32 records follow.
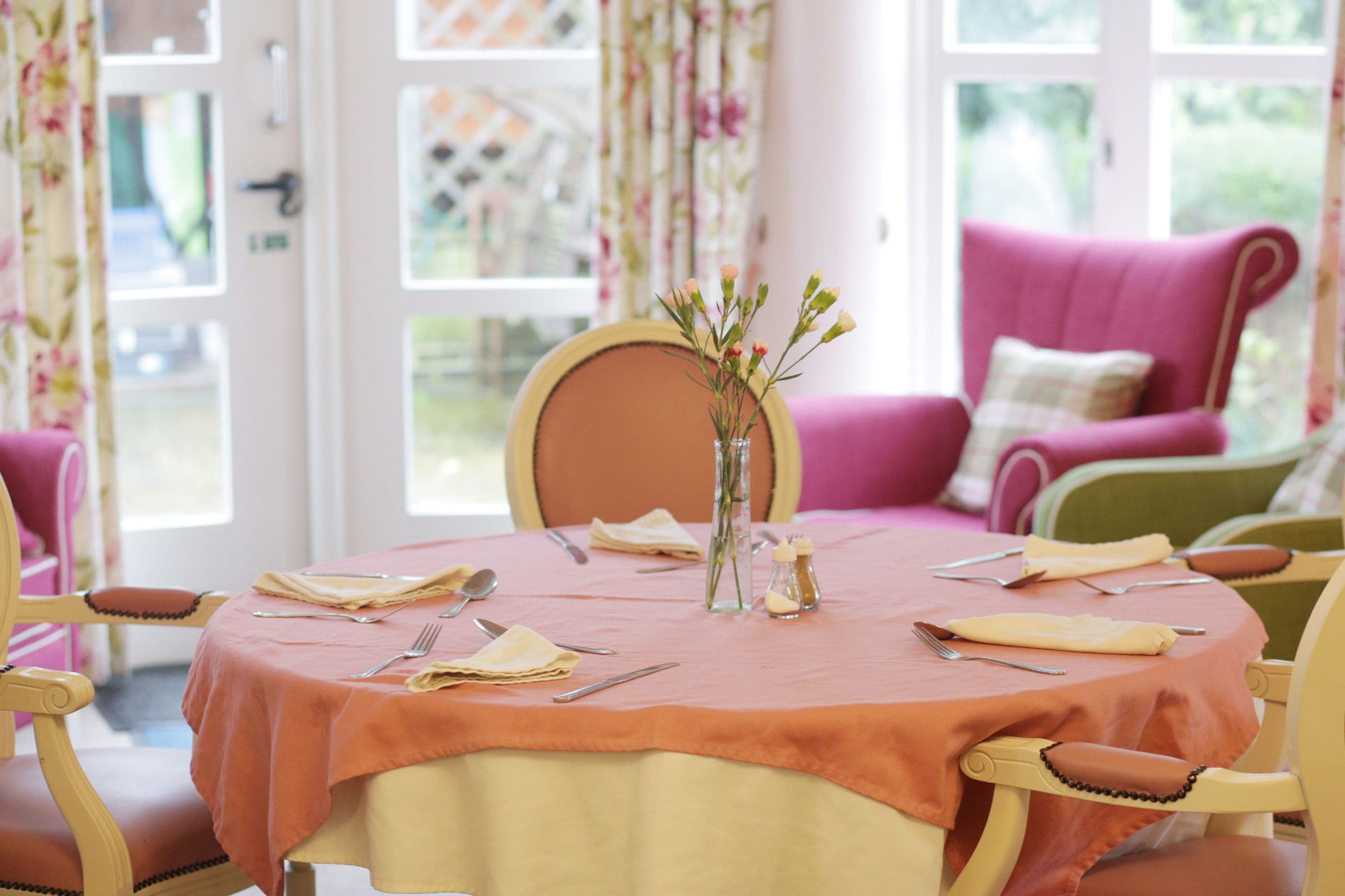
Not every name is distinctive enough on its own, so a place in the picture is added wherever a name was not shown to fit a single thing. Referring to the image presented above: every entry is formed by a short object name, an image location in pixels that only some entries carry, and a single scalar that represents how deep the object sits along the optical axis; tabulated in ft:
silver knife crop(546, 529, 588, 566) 14.10
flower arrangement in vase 12.93
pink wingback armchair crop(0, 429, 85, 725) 18.34
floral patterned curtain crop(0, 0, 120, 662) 20.09
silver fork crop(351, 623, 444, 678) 12.35
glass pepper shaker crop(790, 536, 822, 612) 13.11
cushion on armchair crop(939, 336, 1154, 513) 18.96
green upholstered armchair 17.05
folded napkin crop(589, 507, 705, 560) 14.16
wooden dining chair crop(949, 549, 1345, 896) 11.79
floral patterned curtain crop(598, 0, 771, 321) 22.57
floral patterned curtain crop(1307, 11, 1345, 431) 20.92
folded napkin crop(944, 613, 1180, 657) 12.42
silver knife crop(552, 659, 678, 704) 12.00
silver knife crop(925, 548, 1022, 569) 13.90
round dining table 11.86
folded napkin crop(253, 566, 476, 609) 13.27
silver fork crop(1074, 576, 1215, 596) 13.37
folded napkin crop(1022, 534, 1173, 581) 13.66
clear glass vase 13.15
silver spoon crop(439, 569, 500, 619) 13.39
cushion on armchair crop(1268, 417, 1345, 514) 16.70
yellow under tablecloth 11.89
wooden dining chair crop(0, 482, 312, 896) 12.77
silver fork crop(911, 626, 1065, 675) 12.27
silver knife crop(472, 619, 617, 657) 12.75
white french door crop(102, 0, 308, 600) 22.34
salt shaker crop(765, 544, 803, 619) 13.03
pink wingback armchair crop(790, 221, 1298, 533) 18.10
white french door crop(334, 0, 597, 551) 23.79
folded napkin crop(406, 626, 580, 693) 12.13
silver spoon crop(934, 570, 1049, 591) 13.48
